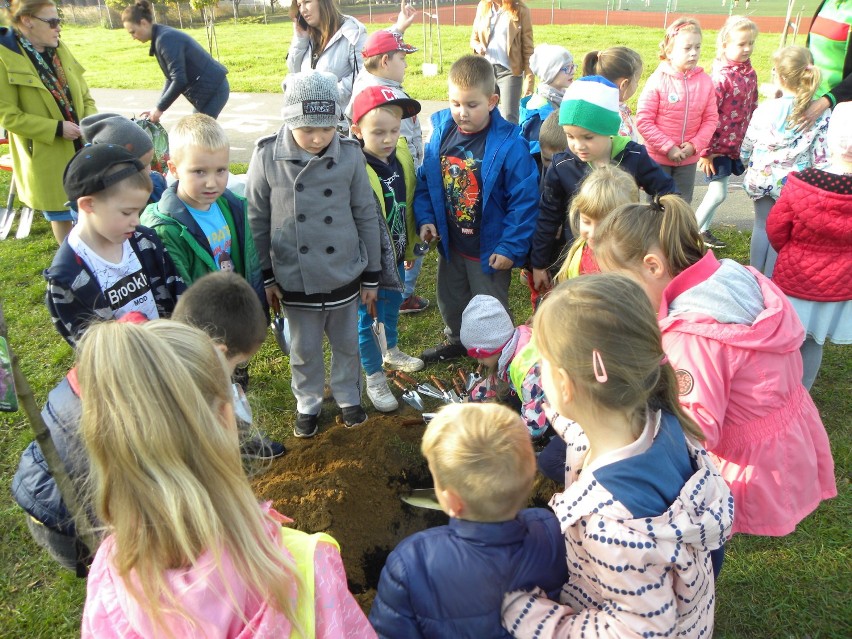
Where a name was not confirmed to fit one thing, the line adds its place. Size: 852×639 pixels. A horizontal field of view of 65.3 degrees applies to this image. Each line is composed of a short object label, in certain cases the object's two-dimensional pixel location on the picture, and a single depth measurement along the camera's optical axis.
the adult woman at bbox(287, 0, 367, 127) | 5.33
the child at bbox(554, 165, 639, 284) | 2.91
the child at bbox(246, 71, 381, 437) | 3.12
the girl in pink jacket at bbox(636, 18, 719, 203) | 5.06
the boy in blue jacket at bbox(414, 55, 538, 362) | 3.71
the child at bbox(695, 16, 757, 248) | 5.34
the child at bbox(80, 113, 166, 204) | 3.49
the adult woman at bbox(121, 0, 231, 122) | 6.19
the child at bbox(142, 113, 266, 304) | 2.95
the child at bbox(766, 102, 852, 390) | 3.25
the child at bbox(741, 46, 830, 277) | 4.36
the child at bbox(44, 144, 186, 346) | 2.51
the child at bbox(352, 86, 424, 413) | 3.56
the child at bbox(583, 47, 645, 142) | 4.77
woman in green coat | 4.54
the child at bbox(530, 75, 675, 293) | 3.48
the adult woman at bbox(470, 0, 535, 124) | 7.67
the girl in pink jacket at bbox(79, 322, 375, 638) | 1.32
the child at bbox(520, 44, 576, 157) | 5.04
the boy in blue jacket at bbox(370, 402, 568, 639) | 1.63
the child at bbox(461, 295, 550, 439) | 2.95
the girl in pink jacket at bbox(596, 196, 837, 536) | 2.07
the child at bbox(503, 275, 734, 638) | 1.53
